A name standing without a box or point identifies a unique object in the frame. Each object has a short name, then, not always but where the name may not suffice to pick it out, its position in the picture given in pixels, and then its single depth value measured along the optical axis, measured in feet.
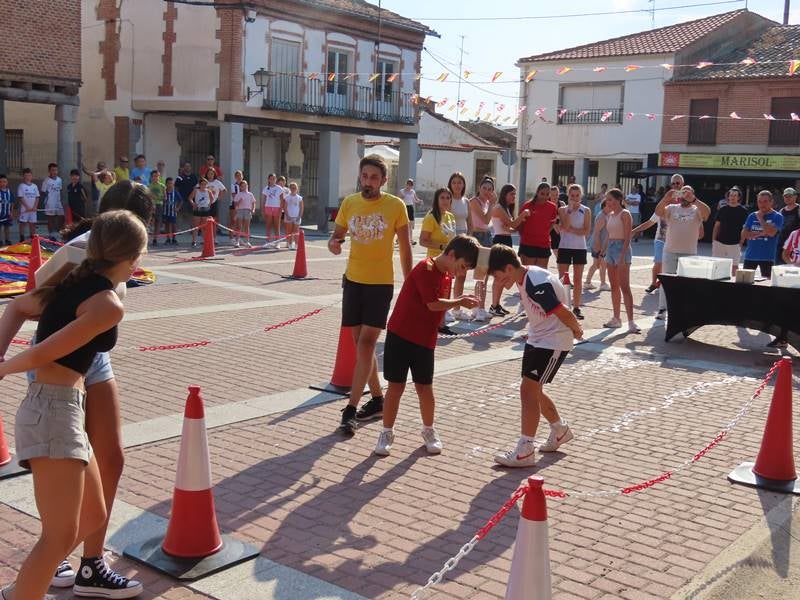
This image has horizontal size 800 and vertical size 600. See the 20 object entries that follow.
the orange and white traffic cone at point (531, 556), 10.71
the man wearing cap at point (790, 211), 44.32
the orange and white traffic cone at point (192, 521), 13.74
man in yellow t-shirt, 21.59
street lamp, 90.33
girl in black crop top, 10.61
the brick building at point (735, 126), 114.52
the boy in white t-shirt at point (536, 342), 18.81
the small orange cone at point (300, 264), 51.75
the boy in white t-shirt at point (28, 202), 64.80
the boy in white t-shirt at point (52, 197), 70.18
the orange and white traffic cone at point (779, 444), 19.13
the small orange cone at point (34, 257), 38.65
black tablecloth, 32.65
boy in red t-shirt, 19.38
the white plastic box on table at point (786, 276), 32.86
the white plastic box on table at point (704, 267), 35.14
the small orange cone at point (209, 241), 60.75
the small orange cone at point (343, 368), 25.16
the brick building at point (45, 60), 71.87
